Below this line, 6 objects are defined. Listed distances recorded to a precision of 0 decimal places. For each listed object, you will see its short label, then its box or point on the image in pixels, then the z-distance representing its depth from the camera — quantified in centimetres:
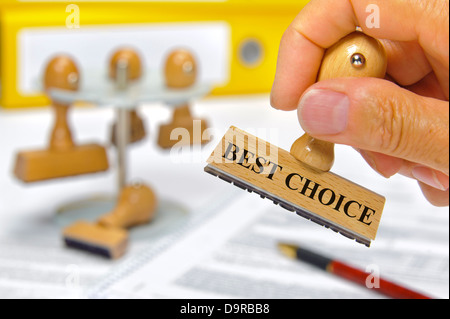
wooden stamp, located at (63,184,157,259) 59
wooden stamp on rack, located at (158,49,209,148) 67
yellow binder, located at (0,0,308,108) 101
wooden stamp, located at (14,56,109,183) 63
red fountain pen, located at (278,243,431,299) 51
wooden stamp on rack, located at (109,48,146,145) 69
